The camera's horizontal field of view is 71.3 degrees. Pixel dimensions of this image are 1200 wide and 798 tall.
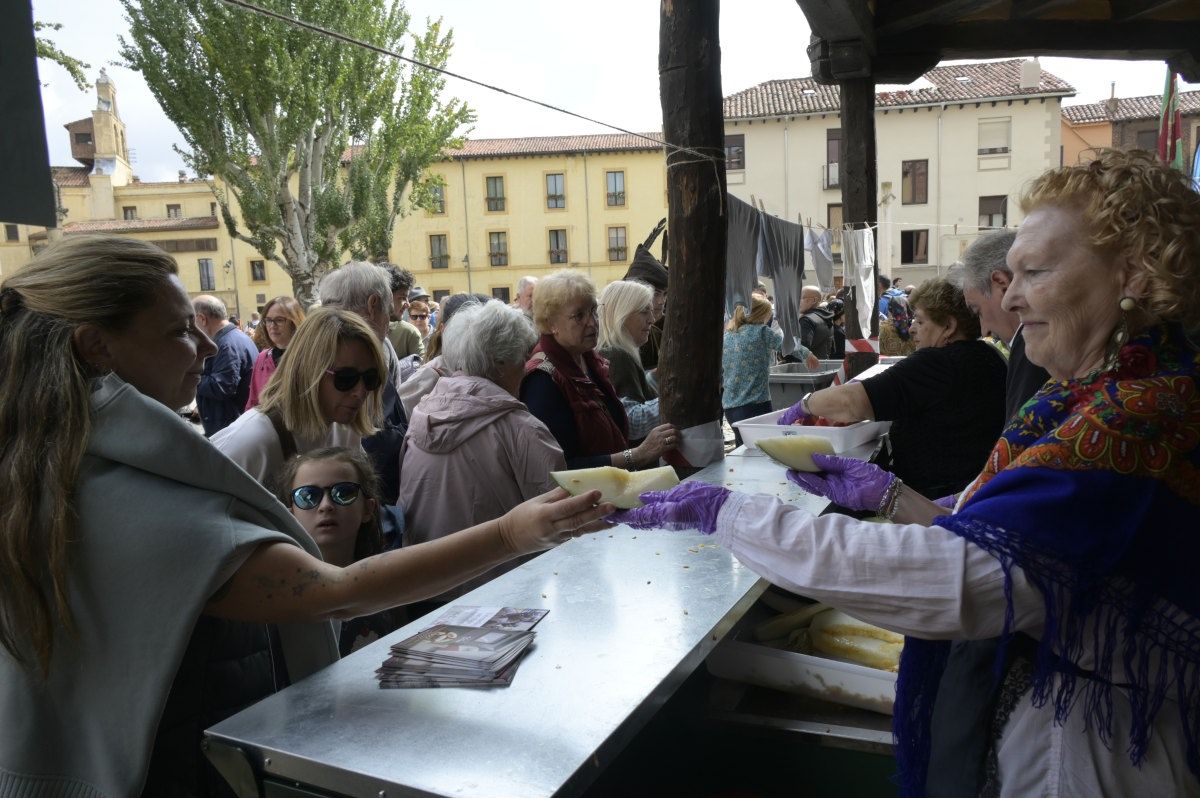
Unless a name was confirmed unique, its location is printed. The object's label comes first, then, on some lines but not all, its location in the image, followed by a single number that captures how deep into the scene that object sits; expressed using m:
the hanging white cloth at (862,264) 8.83
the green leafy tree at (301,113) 22.77
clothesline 8.84
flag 5.62
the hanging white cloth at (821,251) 9.62
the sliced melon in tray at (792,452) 2.37
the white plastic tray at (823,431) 3.60
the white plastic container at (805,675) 2.19
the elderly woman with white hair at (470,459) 3.31
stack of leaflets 1.69
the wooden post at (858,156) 8.44
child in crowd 2.66
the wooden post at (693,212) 3.98
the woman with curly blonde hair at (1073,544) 1.33
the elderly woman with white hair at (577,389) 3.85
